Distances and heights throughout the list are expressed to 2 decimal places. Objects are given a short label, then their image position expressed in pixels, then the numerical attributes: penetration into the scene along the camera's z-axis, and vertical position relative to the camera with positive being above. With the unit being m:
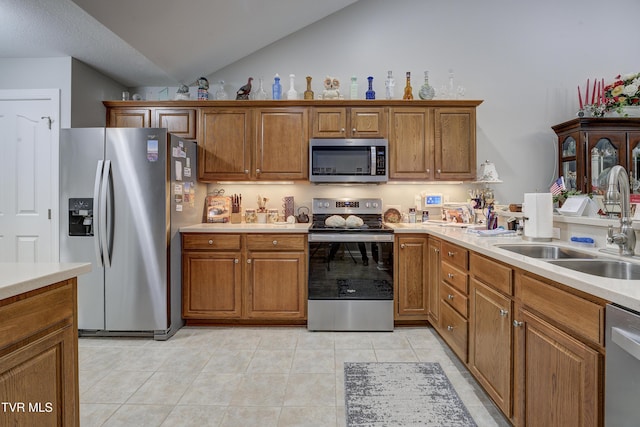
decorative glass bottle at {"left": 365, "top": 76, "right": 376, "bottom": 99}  3.37 +1.18
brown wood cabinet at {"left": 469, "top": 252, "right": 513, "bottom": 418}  1.61 -0.63
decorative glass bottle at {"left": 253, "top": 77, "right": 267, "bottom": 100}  3.52 +1.23
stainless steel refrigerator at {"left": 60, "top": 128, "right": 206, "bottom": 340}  2.78 -0.12
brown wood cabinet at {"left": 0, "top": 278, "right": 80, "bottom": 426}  0.96 -0.47
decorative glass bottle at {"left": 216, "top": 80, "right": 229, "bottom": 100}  3.54 +1.25
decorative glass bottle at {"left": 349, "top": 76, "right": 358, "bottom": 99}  3.47 +1.26
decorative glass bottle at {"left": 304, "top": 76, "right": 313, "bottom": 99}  3.43 +1.20
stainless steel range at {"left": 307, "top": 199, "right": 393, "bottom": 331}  2.98 -0.62
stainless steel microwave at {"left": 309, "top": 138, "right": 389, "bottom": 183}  3.26 +0.49
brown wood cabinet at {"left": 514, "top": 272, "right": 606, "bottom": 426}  1.07 -0.53
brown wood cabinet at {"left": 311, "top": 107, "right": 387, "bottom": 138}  3.33 +0.88
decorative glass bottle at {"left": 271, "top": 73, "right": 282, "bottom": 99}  3.46 +1.25
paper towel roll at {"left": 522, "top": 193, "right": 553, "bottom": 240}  2.09 -0.03
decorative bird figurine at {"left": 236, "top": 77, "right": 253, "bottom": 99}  3.43 +1.21
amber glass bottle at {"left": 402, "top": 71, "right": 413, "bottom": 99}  3.39 +1.22
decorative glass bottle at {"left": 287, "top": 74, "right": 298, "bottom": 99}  3.44 +1.24
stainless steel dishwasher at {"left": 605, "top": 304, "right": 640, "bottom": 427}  0.92 -0.45
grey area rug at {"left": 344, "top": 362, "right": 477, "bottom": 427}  1.75 -1.08
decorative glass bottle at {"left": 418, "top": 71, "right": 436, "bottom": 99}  3.36 +1.19
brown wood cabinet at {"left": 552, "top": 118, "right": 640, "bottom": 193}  3.26 +0.63
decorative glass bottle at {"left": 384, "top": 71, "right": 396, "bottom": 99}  3.44 +1.27
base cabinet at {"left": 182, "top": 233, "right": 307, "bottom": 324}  3.04 -0.55
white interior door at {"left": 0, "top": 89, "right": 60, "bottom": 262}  3.00 +0.30
